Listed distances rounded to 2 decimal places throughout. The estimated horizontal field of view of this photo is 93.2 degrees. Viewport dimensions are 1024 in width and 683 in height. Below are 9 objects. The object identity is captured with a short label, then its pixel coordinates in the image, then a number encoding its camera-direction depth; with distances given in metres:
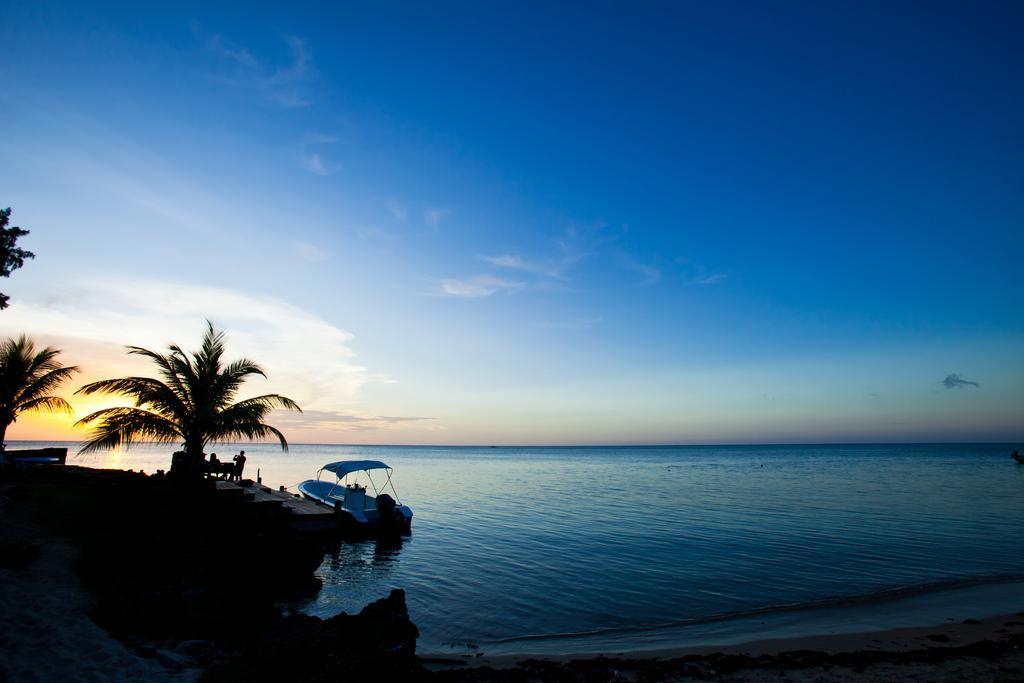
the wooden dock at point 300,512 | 20.81
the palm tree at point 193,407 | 19.41
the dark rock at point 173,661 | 8.75
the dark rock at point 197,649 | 9.35
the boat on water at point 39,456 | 31.93
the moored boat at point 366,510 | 26.34
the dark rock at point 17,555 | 11.29
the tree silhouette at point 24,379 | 27.06
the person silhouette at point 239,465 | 32.66
